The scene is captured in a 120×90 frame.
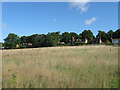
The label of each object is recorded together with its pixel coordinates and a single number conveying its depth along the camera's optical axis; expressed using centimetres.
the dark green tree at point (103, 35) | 8131
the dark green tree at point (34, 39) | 7900
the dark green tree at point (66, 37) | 8656
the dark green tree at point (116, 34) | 7894
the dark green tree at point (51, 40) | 5934
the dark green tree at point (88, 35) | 8825
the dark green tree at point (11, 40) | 6109
